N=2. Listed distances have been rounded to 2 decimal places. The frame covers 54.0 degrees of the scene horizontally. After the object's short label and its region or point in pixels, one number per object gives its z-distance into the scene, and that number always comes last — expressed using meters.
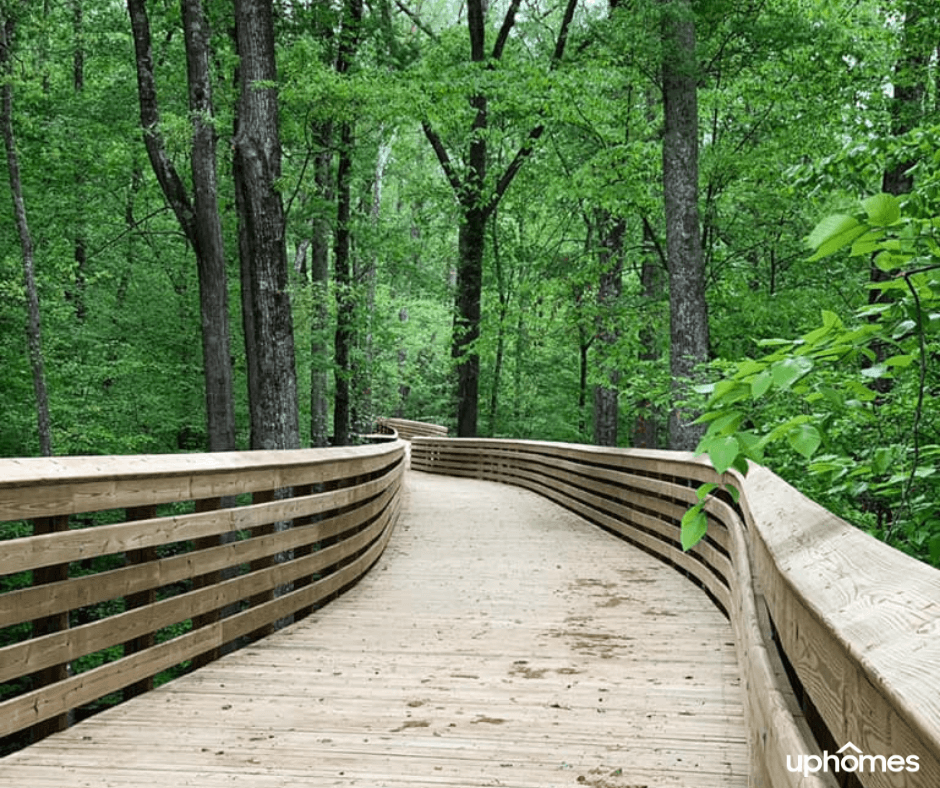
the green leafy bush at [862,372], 2.30
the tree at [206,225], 14.40
